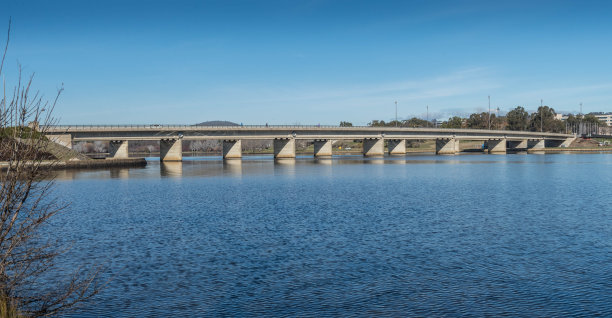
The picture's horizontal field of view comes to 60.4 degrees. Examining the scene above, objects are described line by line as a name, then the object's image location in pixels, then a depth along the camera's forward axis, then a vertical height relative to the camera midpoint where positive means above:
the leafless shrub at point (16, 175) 12.42 -0.49
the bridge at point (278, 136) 127.65 +3.83
